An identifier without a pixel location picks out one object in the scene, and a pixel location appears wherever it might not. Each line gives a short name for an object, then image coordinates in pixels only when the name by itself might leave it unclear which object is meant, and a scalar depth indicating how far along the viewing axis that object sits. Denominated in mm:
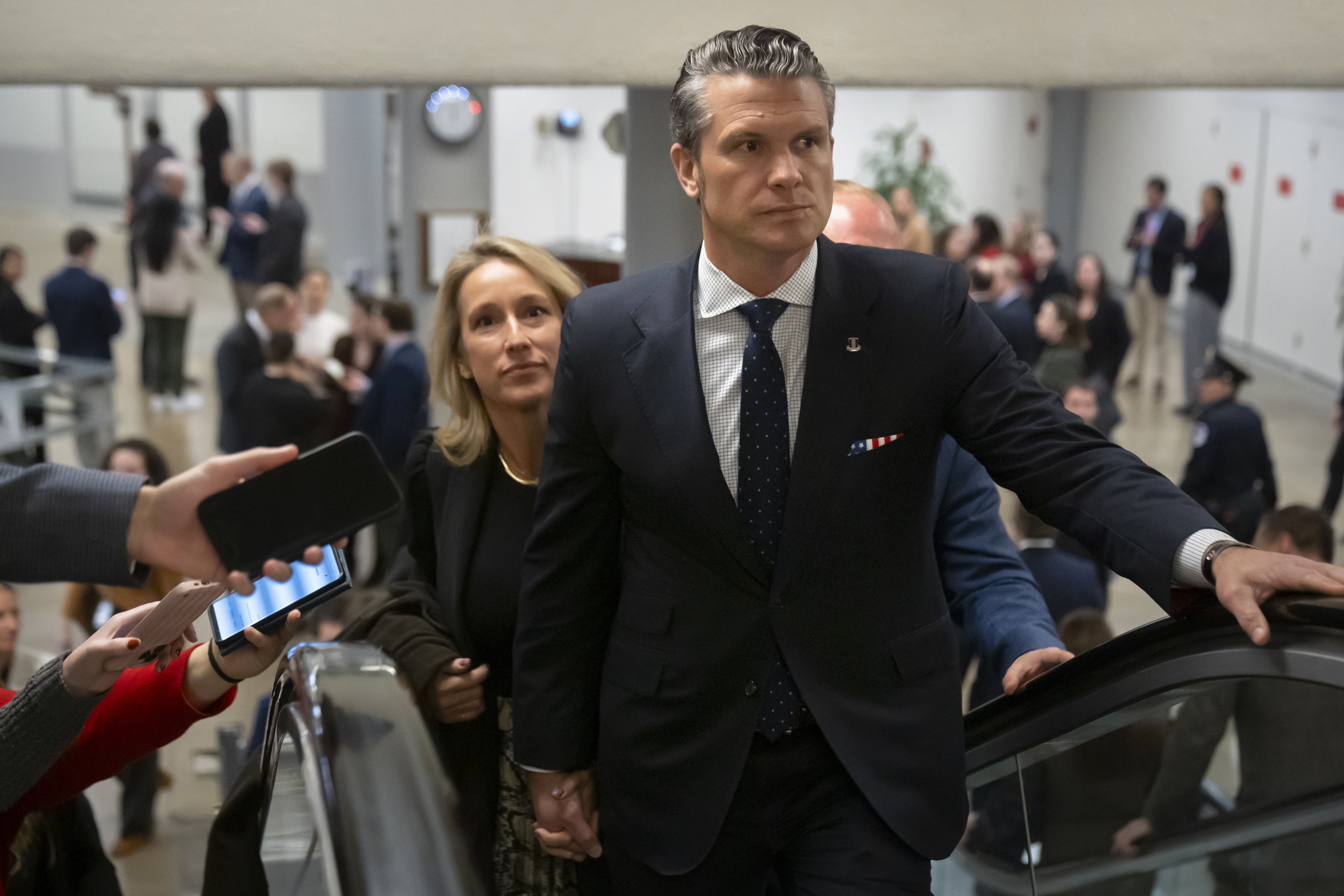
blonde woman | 2549
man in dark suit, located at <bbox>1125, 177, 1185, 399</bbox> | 14523
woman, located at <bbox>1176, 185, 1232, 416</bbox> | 13070
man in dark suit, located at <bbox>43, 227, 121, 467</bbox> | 10758
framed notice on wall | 9789
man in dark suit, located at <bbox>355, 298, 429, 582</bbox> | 7559
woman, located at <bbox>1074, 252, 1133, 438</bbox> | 11609
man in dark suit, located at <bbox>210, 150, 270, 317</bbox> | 14023
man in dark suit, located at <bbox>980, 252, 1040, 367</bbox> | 8961
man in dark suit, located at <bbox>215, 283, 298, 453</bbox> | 8242
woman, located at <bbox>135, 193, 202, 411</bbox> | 12242
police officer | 7430
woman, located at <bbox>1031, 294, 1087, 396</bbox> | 8461
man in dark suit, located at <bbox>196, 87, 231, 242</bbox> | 16453
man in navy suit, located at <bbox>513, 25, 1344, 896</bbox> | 1927
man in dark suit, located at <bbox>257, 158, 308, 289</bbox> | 13578
